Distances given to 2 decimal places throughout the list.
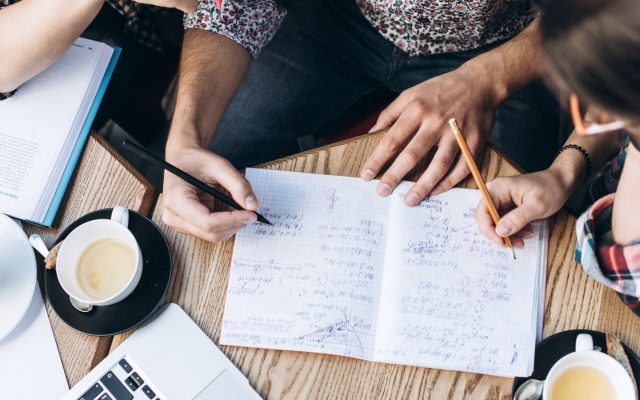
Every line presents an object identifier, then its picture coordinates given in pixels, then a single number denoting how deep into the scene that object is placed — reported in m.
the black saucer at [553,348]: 0.77
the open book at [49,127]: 0.86
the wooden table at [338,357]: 0.78
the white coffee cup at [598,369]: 0.69
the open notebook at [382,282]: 0.79
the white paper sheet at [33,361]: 0.80
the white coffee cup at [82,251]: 0.78
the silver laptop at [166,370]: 0.79
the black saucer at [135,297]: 0.81
